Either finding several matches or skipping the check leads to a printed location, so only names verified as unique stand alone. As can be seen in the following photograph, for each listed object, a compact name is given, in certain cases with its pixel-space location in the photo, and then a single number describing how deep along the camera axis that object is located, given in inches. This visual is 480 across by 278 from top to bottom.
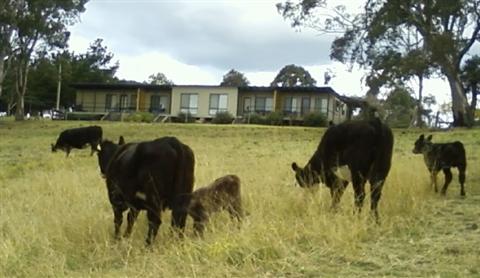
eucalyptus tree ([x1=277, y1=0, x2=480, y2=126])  1004.6
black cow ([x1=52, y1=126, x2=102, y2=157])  970.7
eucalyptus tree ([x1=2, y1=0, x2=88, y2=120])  1856.5
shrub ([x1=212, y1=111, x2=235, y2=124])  2047.2
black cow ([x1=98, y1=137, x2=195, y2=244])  300.0
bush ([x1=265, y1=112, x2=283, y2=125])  2017.7
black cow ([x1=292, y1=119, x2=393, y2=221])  347.6
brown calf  310.8
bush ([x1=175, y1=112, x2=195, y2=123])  2190.0
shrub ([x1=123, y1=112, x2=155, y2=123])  1974.7
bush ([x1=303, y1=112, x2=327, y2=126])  1982.0
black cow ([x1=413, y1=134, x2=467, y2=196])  482.0
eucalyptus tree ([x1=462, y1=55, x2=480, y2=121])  1830.7
